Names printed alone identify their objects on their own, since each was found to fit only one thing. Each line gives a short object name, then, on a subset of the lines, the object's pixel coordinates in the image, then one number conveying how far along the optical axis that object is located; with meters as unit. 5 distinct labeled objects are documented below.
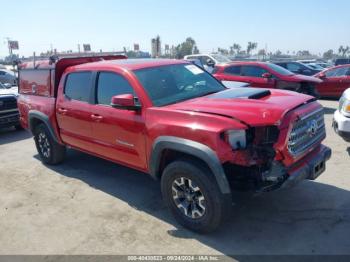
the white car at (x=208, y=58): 19.67
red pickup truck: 3.44
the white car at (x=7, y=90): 9.95
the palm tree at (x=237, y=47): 123.31
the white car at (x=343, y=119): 5.38
